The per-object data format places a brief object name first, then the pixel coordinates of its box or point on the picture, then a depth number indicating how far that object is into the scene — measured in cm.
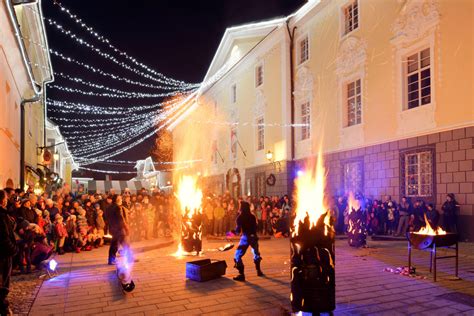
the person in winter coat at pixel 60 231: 1187
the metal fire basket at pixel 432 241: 781
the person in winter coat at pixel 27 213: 1006
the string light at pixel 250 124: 2162
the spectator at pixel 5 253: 575
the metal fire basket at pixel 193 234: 1204
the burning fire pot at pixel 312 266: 552
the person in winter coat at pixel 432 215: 1233
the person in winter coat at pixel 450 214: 1205
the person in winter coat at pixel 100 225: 1380
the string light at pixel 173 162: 3984
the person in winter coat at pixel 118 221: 987
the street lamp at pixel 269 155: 2277
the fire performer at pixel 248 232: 867
